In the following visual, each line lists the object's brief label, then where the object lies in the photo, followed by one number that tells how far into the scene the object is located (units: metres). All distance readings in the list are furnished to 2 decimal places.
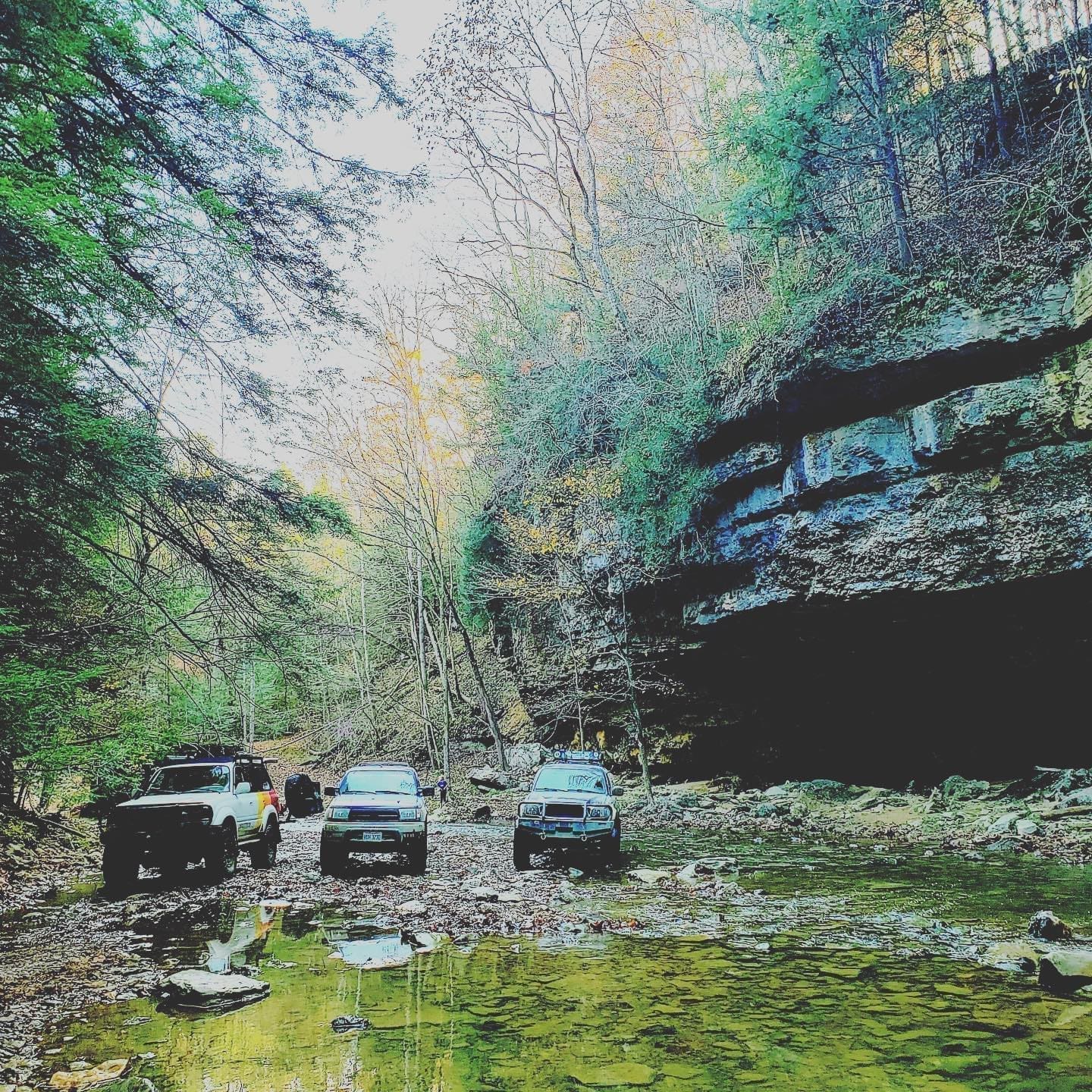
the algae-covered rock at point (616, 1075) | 3.94
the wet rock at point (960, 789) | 15.72
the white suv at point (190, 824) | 10.12
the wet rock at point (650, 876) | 10.18
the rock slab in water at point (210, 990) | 5.20
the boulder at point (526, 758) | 26.69
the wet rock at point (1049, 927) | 6.38
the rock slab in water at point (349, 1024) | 4.73
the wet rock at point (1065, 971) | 5.15
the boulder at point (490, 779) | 25.56
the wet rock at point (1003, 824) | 12.77
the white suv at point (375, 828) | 11.45
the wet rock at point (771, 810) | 17.05
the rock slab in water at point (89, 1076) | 3.88
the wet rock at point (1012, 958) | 5.64
